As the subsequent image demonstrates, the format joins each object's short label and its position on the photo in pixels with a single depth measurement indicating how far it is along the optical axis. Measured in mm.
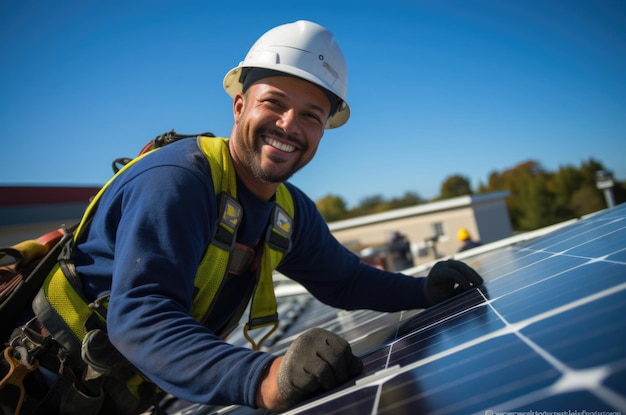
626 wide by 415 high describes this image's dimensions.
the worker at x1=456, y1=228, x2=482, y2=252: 10828
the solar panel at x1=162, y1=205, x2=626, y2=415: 762
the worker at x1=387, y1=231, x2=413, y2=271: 18144
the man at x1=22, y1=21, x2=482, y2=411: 1458
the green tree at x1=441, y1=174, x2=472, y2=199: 82888
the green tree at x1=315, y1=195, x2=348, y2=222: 88188
